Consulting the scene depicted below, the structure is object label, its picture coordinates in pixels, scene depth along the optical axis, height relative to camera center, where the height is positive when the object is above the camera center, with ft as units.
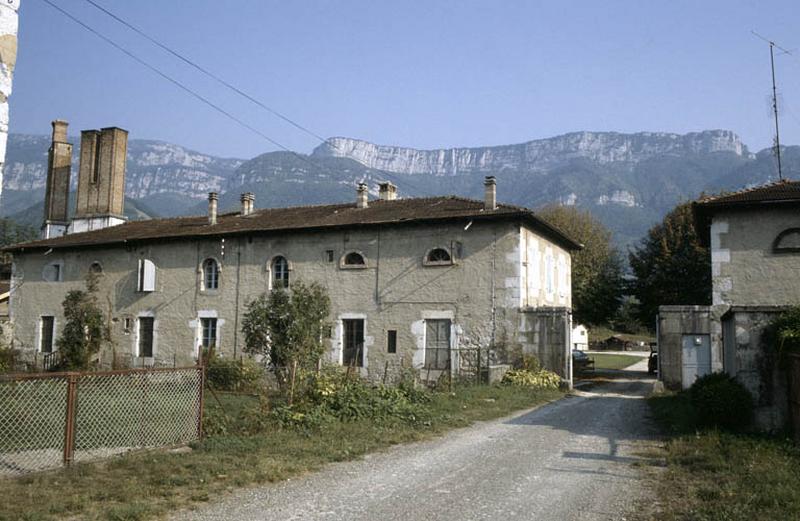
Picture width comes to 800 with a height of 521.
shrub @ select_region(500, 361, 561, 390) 62.34 -5.02
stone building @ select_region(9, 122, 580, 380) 68.59 +5.96
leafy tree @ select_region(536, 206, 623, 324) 117.29 +12.11
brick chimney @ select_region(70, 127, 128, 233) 118.32 +26.94
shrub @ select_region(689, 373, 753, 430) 32.48 -3.77
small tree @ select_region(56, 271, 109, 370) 73.77 -1.07
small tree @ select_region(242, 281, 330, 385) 45.78 -0.16
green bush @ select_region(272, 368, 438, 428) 36.47 -4.77
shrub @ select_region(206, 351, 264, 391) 66.03 -5.13
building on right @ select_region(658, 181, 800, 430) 54.85 +7.32
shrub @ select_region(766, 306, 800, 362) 30.62 -0.09
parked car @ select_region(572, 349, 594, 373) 105.60 -5.80
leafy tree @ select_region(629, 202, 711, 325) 104.27 +10.34
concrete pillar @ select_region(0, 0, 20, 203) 13.52 +5.85
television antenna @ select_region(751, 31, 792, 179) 68.80 +23.55
